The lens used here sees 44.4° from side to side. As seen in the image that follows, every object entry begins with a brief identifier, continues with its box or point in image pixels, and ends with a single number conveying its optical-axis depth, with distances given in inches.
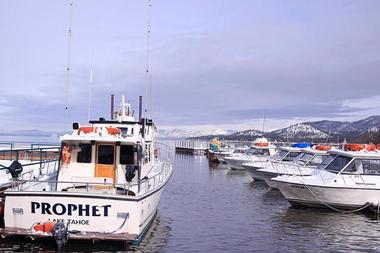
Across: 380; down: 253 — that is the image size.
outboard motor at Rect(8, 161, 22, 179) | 510.6
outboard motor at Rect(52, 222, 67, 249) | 439.9
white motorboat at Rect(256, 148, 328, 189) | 982.1
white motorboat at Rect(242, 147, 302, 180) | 1169.4
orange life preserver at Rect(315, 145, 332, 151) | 1039.6
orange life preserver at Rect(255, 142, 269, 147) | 1677.2
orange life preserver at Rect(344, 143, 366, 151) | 788.0
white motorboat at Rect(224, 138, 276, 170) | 1523.3
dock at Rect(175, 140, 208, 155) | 3041.3
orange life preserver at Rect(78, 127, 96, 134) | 542.6
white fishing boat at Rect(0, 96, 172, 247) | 454.9
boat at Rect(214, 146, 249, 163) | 2048.5
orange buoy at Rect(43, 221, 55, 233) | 447.5
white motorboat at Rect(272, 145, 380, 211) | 732.0
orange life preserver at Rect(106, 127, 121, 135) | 549.0
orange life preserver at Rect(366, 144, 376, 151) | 786.8
